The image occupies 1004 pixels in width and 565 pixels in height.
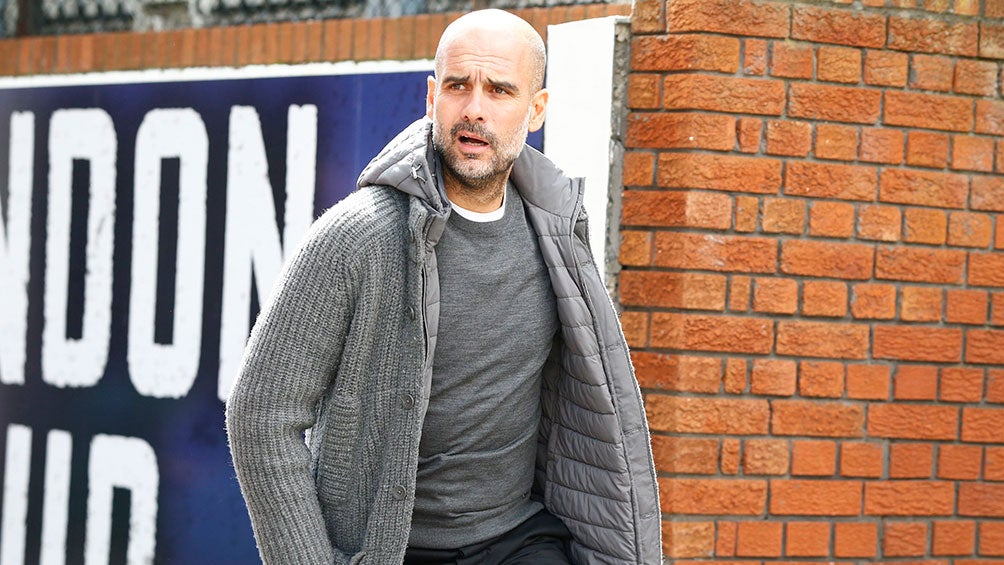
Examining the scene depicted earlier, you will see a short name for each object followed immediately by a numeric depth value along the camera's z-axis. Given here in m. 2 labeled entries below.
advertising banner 9.52
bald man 4.96
